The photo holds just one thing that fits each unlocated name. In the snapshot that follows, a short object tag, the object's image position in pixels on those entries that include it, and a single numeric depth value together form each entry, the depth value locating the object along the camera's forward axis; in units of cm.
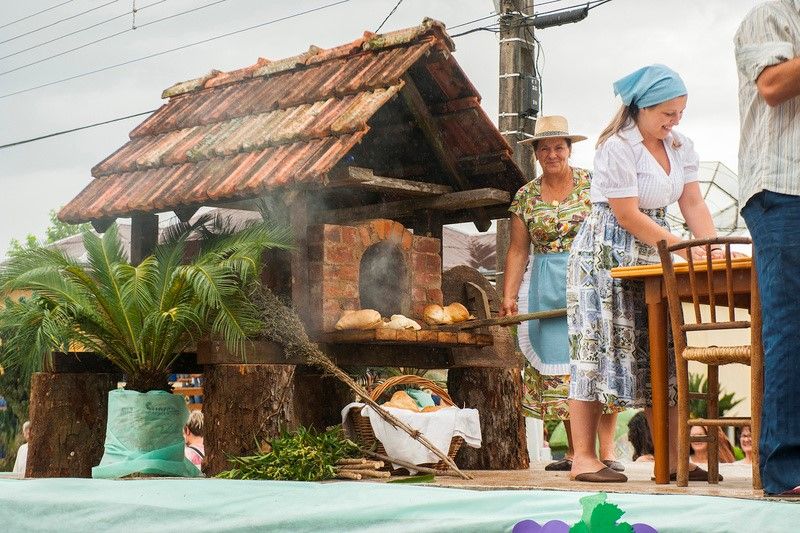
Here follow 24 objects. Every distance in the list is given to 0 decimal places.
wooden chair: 758
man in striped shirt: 661
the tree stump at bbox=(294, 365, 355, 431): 1249
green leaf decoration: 664
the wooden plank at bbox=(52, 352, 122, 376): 1170
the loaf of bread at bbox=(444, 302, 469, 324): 1225
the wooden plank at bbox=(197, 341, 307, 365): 1066
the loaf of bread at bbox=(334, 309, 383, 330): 1103
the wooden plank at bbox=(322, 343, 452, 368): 1165
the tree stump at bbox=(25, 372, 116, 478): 1157
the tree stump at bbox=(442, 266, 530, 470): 1261
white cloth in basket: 1041
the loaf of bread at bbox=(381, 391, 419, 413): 1090
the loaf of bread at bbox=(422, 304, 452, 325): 1206
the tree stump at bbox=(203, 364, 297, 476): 1037
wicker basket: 1074
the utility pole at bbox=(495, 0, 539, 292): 2037
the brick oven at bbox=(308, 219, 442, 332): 1126
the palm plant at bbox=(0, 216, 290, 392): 1076
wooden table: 866
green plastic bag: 1085
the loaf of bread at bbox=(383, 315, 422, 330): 1124
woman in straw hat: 1148
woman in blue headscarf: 913
